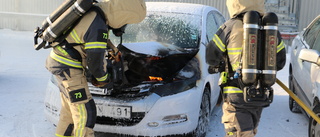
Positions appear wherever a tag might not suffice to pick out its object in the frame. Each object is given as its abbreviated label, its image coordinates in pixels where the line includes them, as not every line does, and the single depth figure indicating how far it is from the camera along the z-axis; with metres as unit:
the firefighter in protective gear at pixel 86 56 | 3.60
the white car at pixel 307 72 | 4.12
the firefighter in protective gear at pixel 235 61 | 3.48
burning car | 4.18
